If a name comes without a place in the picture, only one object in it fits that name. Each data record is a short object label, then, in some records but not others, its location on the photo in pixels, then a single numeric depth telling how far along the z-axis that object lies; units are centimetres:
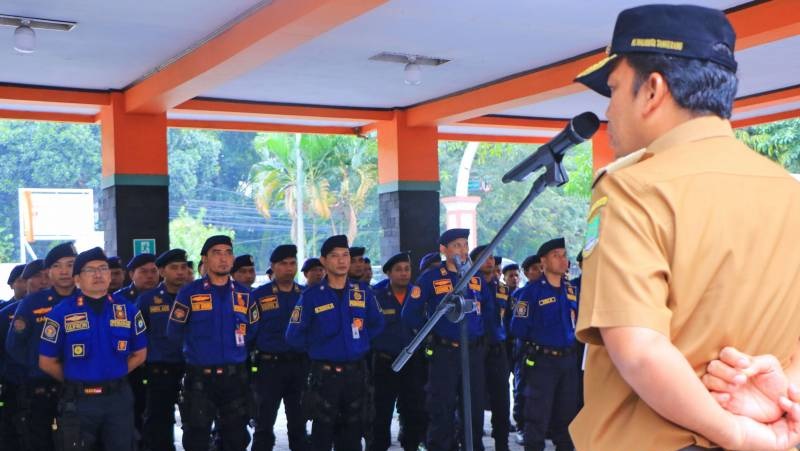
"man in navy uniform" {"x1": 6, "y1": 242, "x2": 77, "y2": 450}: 604
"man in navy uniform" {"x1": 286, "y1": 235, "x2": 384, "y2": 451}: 619
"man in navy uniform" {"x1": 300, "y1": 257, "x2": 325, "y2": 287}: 809
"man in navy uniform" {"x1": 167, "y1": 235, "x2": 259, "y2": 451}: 601
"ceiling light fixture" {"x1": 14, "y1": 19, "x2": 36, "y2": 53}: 700
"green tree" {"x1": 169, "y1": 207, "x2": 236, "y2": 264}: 3067
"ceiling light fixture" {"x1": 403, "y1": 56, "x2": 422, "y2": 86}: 870
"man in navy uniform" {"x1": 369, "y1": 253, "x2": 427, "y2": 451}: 753
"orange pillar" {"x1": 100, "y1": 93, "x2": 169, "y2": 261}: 961
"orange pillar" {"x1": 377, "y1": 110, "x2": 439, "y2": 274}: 1146
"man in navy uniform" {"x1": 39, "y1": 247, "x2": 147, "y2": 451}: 529
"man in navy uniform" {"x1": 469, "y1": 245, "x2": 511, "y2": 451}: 698
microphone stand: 350
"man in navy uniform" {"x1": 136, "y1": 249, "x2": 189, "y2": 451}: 689
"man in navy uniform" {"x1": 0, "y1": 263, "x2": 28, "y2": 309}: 752
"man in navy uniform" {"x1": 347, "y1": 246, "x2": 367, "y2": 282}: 860
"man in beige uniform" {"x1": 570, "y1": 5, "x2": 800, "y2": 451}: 130
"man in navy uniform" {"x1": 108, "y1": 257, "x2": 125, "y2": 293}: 793
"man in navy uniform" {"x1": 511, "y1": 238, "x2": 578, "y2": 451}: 657
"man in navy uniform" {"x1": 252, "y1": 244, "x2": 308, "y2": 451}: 699
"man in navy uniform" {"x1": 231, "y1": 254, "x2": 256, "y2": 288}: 814
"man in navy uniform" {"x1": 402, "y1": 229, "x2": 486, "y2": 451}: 662
